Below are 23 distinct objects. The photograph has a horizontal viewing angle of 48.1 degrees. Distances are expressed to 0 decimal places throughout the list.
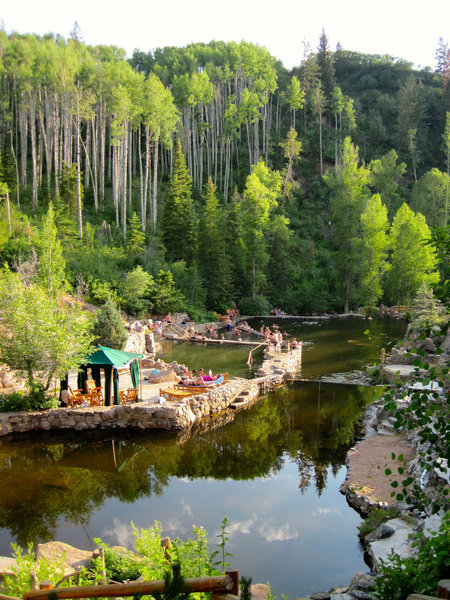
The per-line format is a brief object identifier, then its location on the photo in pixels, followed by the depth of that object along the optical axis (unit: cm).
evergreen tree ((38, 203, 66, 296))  2466
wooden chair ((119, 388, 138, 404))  1498
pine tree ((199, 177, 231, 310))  3616
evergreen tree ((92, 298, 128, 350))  1983
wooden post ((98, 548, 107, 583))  572
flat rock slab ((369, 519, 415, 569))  747
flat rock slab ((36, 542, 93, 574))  685
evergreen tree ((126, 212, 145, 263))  3372
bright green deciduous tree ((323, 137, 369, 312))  3894
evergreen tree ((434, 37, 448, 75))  6912
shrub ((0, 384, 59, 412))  1404
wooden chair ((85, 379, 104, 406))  1468
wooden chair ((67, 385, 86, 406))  1455
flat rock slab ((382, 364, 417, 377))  1697
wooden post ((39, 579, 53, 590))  470
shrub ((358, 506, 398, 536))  884
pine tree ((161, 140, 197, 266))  3725
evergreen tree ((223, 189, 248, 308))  3828
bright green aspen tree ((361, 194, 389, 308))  3753
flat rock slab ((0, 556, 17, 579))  638
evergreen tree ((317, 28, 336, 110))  5950
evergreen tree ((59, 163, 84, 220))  3544
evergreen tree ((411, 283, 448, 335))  2228
